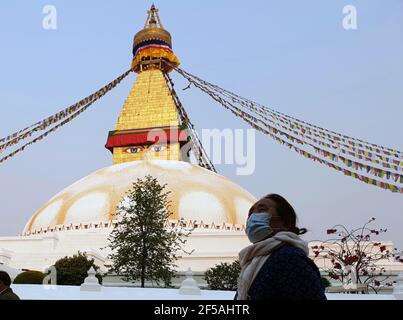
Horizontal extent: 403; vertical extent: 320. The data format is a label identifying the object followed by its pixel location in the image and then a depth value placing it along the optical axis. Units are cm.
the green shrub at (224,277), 1595
